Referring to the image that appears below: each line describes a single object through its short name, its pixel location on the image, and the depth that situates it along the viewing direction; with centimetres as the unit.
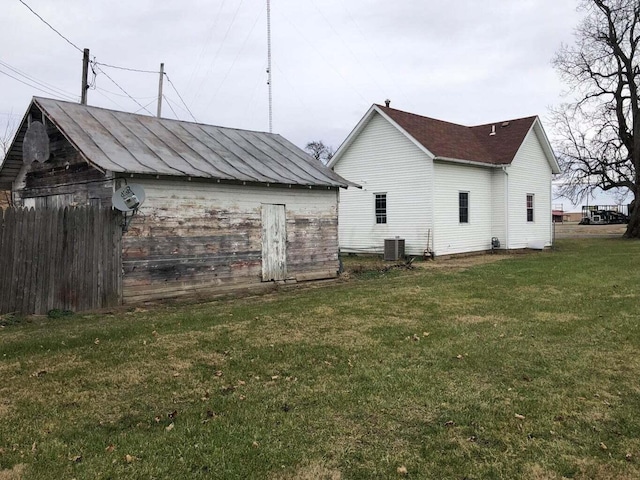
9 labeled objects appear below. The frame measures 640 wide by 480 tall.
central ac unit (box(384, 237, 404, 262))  2019
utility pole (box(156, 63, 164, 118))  2662
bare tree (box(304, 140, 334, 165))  6538
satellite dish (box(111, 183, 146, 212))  998
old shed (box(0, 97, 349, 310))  1070
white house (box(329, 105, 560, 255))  2036
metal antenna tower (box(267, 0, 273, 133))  1956
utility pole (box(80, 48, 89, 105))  2125
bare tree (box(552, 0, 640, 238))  2961
